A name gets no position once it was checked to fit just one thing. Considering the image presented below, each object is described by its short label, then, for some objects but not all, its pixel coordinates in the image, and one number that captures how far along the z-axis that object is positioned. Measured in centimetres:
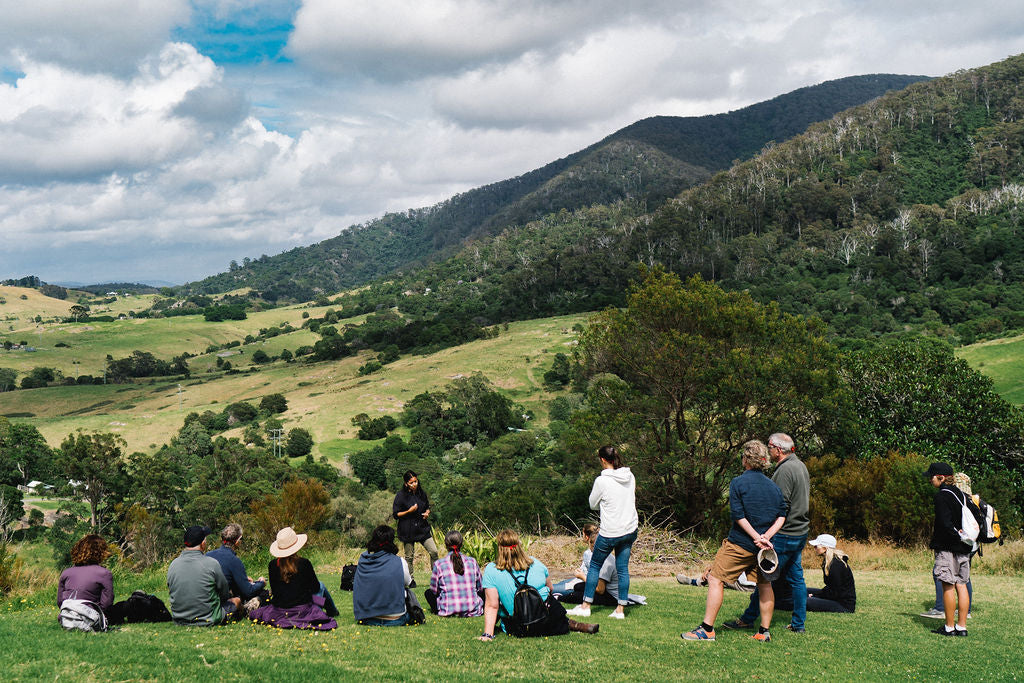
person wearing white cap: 744
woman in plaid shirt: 738
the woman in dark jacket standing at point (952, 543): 655
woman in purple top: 625
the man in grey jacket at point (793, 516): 608
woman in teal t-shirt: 632
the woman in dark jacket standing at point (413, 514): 930
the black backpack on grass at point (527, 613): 627
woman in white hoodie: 677
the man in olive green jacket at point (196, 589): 655
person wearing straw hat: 655
